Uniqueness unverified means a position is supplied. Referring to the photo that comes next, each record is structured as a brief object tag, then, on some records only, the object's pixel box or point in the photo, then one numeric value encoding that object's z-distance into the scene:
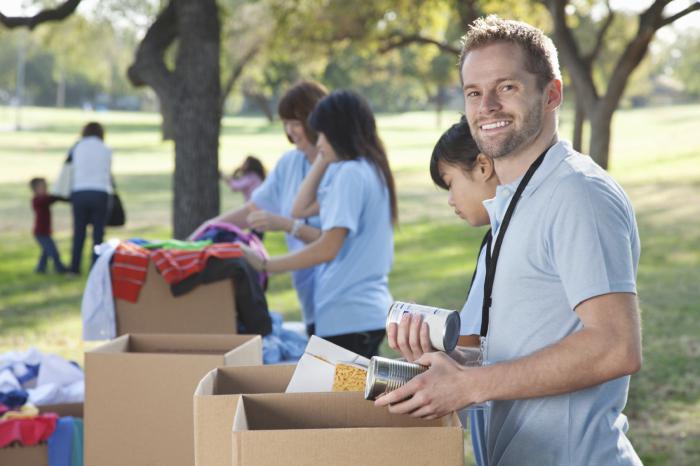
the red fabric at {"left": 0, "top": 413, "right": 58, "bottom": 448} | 4.09
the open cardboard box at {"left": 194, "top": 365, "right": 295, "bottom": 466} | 2.12
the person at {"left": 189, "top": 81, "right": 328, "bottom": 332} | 4.55
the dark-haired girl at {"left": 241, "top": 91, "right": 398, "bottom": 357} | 4.12
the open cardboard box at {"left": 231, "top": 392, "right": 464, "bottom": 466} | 1.79
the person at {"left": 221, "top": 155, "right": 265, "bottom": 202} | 8.45
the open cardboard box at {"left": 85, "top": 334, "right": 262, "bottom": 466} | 3.11
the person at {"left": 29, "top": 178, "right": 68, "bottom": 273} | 12.88
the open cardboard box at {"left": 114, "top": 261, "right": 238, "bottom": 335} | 4.25
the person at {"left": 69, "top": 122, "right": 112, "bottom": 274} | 12.09
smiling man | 1.88
